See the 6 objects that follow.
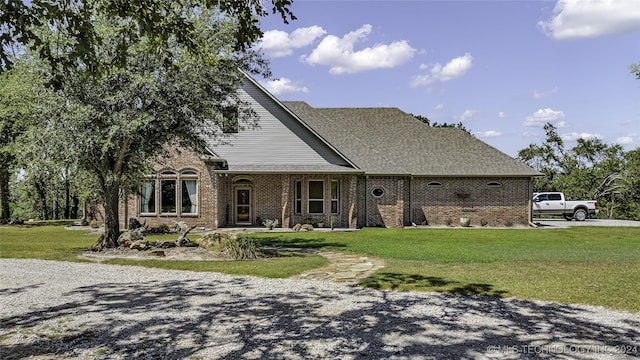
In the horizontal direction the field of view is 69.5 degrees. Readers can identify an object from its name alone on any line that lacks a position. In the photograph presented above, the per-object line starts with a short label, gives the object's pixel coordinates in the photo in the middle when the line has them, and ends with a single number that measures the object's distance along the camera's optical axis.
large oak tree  12.77
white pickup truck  30.83
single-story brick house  24.14
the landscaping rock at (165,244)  14.72
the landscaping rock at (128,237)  14.88
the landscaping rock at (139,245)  14.30
